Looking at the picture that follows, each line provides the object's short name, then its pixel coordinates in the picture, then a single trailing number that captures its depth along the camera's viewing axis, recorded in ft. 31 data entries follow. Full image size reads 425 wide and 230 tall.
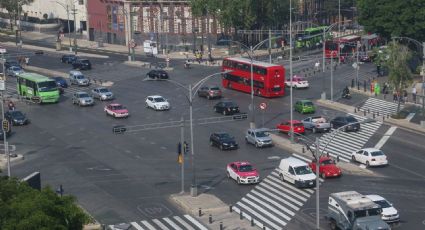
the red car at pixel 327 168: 224.53
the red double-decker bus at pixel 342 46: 441.27
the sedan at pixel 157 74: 383.37
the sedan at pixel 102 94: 343.46
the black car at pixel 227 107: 306.96
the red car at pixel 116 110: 307.37
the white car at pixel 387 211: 184.24
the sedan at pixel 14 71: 414.21
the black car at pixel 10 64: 431.02
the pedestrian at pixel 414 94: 337.56
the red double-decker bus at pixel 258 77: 335.88
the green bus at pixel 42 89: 339.36
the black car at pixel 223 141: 256.73
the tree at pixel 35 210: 120.88
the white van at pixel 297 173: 216.54
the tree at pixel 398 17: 390.21
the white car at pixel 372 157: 237.04
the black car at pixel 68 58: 454.81
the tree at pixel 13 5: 610.24
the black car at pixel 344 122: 283.79
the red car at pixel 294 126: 274.16
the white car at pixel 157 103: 319.27
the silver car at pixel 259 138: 258.98
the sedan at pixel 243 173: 219.78
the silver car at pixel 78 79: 382.22
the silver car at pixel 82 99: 331.98
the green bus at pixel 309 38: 500.82
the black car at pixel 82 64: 431.43
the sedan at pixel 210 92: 340.80
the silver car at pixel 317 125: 281.13
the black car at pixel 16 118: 300.81
